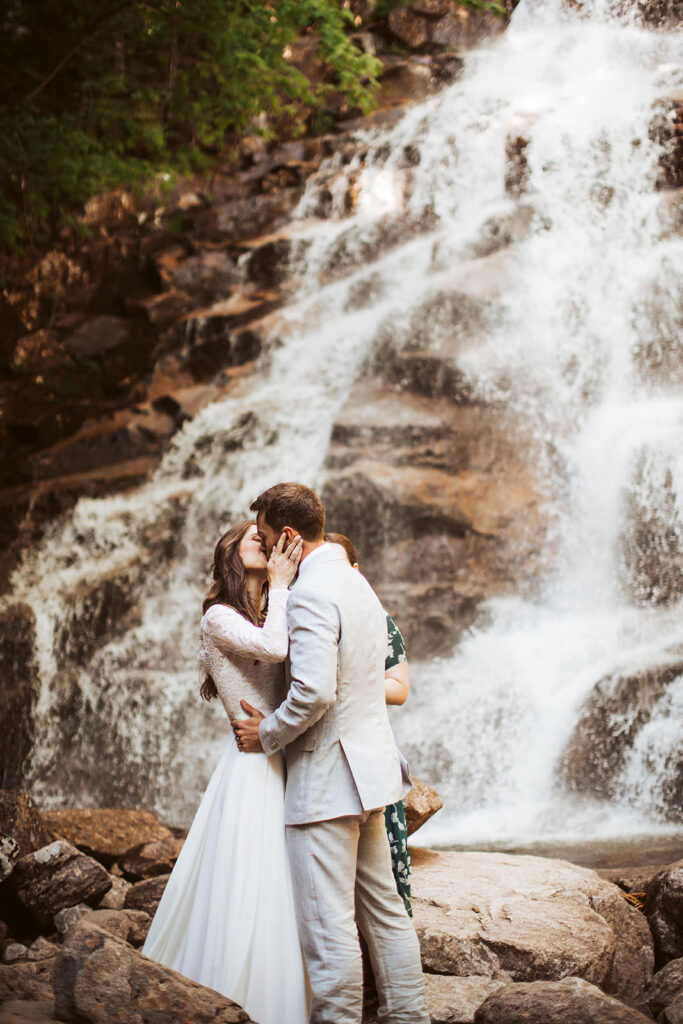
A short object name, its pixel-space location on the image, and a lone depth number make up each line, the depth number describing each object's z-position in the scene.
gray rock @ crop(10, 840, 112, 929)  4.90
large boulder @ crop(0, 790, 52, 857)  5.25
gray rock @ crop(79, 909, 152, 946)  4.67
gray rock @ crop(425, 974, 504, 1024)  3.48
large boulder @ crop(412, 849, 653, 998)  3.91
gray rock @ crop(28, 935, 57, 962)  4.41
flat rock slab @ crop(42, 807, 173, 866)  6.05
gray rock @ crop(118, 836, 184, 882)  5.80
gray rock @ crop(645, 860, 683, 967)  4.29
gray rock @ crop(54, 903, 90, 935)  4.77
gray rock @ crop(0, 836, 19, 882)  4.52
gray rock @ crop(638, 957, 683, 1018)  3.63
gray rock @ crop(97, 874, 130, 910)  5.12
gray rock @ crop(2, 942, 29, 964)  4.50
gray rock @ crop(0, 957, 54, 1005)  3.54
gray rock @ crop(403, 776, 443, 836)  4.75
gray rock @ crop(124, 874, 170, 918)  5.09
